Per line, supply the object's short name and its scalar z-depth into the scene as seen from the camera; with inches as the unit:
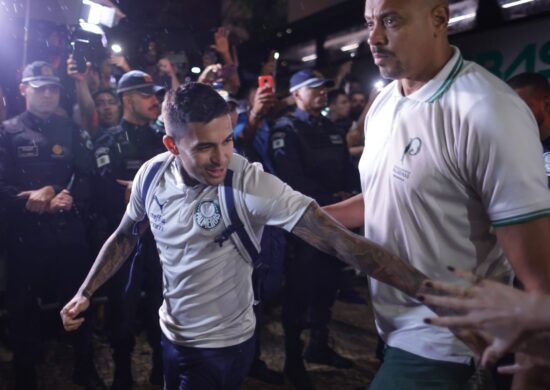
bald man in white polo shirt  64.2
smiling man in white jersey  93.5
